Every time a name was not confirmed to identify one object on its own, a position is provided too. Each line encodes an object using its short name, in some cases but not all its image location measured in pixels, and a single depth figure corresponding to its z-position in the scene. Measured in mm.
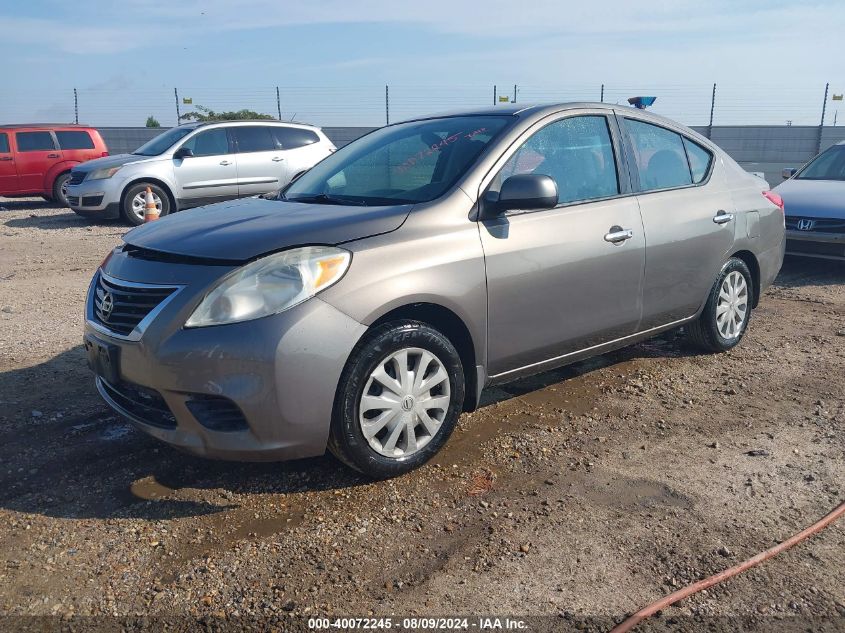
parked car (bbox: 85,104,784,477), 2973
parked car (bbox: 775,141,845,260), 7812
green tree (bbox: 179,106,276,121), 26953
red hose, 2411
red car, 14555
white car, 12109
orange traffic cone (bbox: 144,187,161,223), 10355
